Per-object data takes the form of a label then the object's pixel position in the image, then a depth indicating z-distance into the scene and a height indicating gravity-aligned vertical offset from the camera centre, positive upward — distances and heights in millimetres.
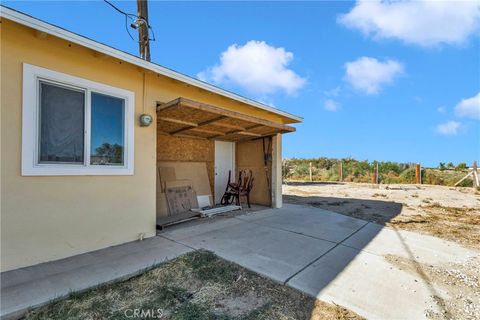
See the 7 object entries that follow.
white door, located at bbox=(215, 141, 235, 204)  7402 +4
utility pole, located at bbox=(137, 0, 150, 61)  6922 +4028
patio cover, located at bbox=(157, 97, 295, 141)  4043 +923
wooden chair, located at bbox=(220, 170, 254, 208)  6801 -765
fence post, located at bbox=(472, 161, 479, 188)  13844 -644
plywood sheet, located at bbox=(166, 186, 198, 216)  5816 -917
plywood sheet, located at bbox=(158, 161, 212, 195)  6263 -249
